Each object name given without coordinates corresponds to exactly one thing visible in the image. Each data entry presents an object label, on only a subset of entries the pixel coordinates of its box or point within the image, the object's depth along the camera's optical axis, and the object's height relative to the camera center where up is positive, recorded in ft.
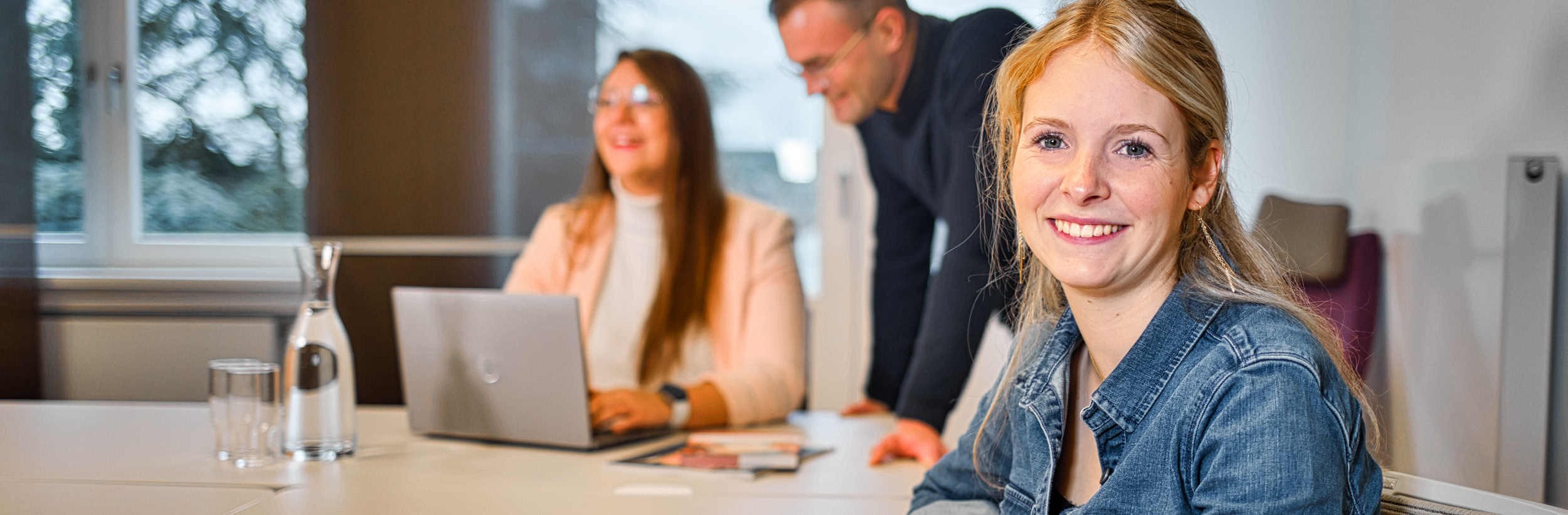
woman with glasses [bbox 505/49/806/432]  6.51 -0.28
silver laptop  4.55 -0.70
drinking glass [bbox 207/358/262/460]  4.35 -0.80
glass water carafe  4.43 -0.69
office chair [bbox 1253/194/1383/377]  6.01 -0.32
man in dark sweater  4.62 +0.23
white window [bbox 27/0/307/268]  9.56 +0.69
